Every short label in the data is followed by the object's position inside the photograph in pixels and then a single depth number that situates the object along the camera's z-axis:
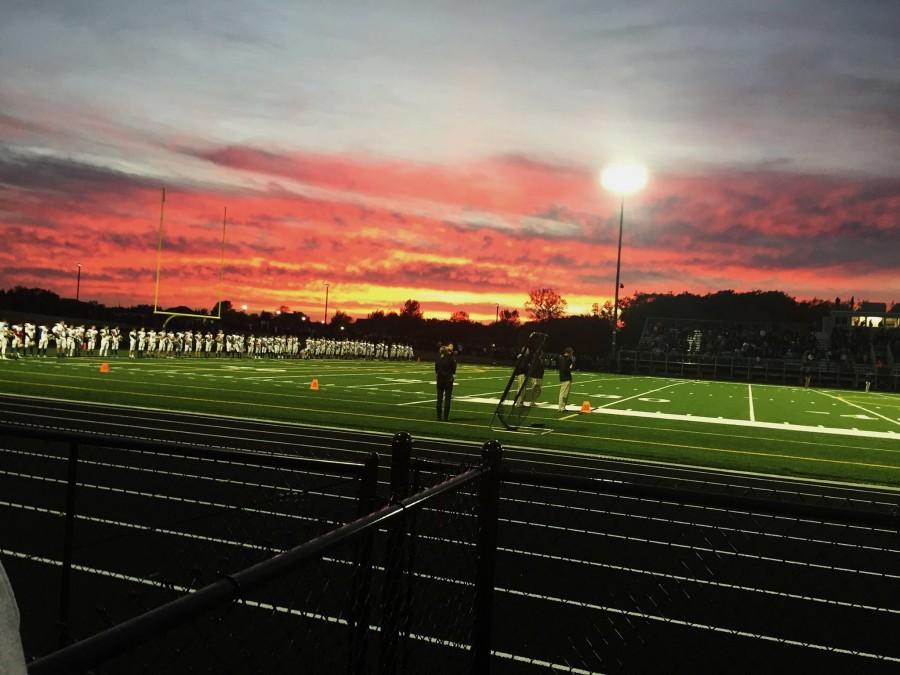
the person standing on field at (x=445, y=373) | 17.72
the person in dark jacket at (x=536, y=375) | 16.22
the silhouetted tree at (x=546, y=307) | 116.69
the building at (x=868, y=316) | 87.31
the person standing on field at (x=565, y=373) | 20.83
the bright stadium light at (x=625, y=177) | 45.91
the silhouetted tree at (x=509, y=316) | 142.25
